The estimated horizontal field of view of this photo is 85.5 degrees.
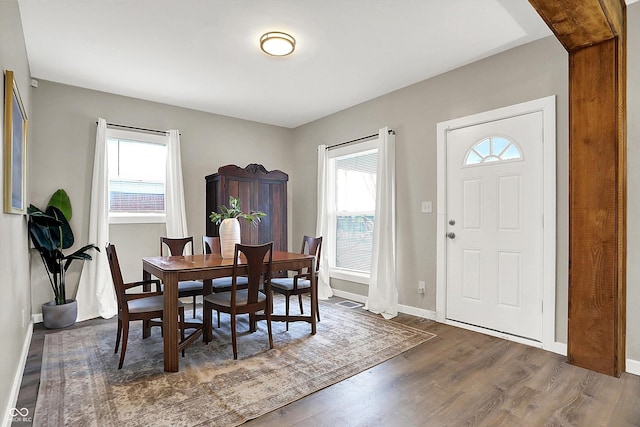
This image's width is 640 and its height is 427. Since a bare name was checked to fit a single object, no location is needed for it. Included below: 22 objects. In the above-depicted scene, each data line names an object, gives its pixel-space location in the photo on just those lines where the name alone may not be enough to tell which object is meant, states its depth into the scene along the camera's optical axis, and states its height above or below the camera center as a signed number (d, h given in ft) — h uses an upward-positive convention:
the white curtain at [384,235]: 13.11 -0.68
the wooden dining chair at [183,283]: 11.10 -2.30
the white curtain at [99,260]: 12.57 -1.67
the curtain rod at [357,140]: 13.54 +3.37
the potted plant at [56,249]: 11.18 -1.16
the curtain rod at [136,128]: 13.60 +3.54
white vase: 10.85 -0.67
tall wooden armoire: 14.97 +0.89
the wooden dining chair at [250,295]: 9.04 -2.22
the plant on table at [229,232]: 10.86 -0.51
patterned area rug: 6.44 -3.66
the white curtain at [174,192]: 14.37 +0.96
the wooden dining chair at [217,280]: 11.58 -2.26
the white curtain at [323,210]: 16.05 +0.32
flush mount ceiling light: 9.25 +4.74
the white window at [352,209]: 15.03 +0.38
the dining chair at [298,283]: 11.31 -2.25
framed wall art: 6.42 +1.34
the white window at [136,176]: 13.79 +1.62
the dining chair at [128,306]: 8.25 -2.26
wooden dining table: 8.16 -1.53
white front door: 9.80 -0.19
